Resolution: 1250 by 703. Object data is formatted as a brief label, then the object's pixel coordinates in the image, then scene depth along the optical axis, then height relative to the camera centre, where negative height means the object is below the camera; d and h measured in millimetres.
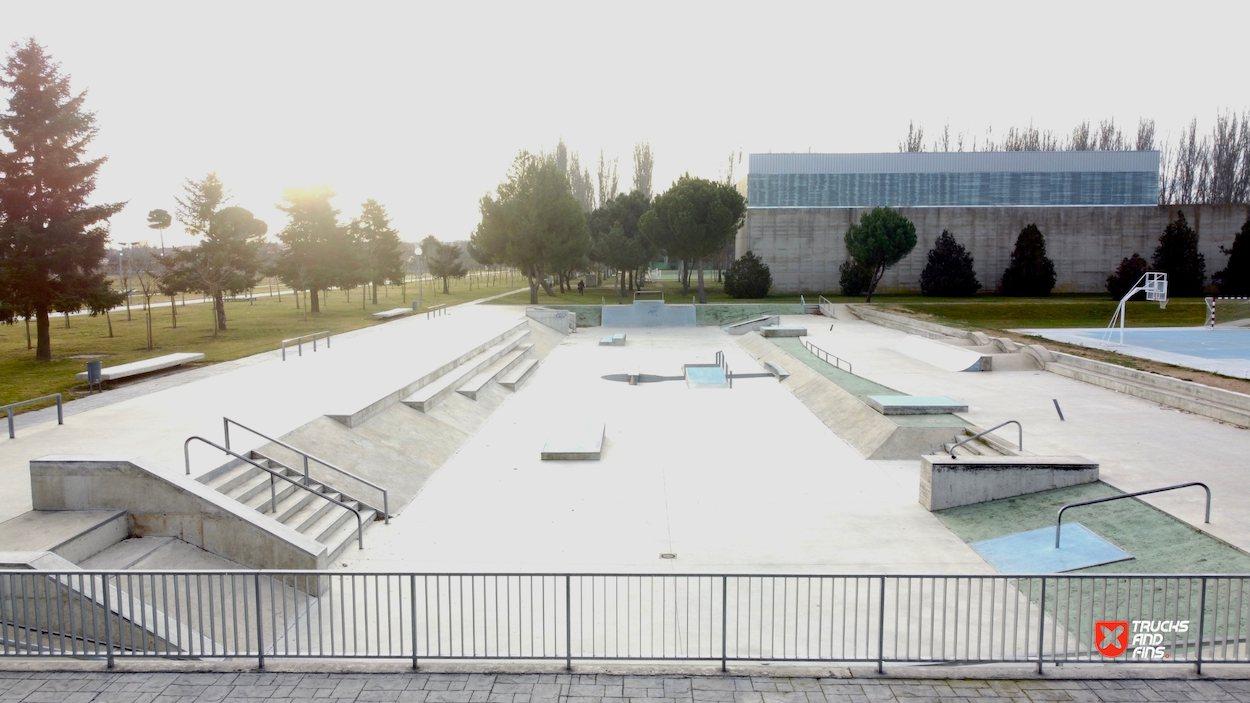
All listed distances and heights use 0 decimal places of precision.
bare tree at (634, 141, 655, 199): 83812 +12394
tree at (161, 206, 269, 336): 32281 +908
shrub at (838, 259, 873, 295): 52844 +211
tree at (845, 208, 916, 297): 48844 +2603
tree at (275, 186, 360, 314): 41812 +2057
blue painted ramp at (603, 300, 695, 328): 45281 -1971
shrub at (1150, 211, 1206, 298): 50438 +1334
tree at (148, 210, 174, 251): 44656 +3684
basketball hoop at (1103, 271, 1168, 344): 31416 -482
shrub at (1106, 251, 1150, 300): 48428 +256
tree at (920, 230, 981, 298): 52094 +586
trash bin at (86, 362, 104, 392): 17547 -1997
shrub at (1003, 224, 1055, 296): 51750 +878
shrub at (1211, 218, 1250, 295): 50031 +676
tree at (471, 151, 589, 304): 50562 +4064
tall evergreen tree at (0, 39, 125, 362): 23203 +2595
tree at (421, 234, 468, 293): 62188 +1639
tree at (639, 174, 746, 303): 50969 +4166
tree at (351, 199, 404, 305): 55000 +3008
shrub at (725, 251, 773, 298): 54062 +187
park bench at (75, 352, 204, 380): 18567 -2061
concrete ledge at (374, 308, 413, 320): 38781 -1562
